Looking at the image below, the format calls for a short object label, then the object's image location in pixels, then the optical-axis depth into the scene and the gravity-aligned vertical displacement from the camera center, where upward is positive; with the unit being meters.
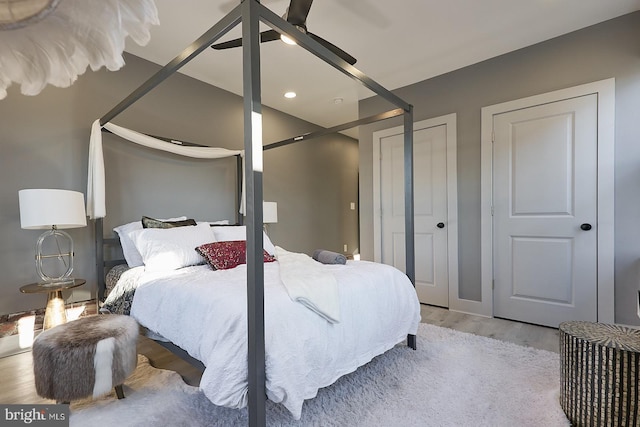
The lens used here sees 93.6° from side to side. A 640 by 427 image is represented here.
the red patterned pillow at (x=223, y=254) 2.28 -0.33
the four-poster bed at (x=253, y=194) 1.25 +0.07
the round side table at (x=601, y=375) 1.31 -0.77
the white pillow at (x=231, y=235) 2.77 -0.22
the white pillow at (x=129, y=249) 2.47 -0.30
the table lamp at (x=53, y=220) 2.00 -0.04
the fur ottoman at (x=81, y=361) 1.47 -0.74
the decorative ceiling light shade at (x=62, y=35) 0.82 +0.53
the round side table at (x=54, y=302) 2.09 -0.63
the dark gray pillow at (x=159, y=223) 2.64 -0.10
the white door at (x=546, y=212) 2.63 -0.05
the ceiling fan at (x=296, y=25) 1.86 +1.24
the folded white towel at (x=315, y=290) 1.50 -0.41
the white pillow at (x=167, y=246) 2.23 -0.26
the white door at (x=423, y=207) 3.45 +0.02
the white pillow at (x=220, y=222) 3.31 -0.12
